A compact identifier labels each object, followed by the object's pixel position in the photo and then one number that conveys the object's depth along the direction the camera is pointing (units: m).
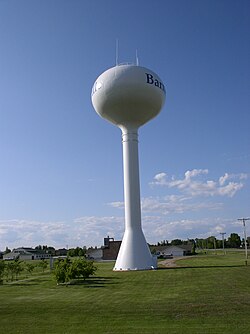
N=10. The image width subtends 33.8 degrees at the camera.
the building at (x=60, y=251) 122.46
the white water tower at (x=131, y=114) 32.66
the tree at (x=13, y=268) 29.25
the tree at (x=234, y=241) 129.20
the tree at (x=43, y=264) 40.29
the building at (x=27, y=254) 106.96
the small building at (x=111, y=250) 68.47
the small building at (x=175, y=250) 88.75
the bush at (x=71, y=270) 22.88
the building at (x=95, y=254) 86.68
